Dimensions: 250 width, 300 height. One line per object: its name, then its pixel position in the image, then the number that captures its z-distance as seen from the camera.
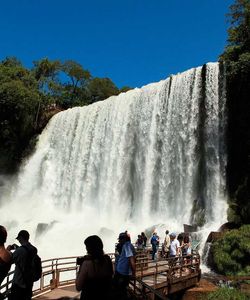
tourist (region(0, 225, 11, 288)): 3.54
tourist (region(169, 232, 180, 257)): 8.49
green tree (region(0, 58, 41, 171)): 26.26
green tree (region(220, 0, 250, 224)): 15.90
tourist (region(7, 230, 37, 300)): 3.82
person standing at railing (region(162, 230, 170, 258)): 9.97
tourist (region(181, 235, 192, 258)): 9.11
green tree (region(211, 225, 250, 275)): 11.07
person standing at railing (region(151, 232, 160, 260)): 10.45
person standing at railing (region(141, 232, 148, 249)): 11.61
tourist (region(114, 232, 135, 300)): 4.68
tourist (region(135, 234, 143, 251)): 11.52
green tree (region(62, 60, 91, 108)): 39.42
